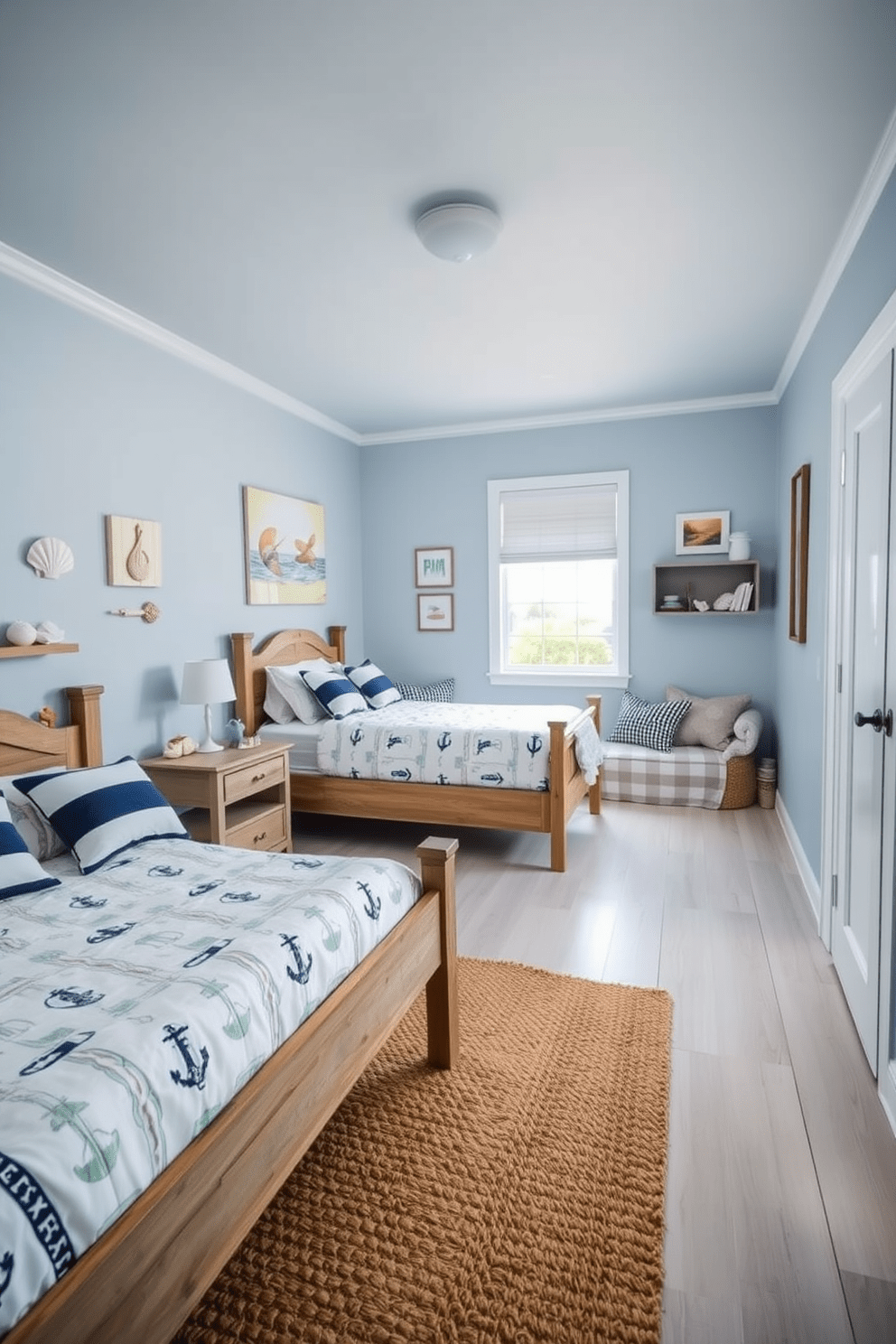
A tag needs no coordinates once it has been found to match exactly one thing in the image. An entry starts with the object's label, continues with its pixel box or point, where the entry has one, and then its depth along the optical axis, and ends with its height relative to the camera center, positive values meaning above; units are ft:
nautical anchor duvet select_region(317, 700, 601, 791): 12.47 -2.16
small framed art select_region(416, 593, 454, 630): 18.78 +0.39
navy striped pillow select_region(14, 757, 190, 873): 7.27 -1.85
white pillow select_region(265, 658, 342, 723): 14.43 -1.40
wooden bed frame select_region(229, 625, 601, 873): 12.14 -3.00
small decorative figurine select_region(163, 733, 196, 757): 11.57 -1.86
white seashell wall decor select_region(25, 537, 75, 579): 9.56 +0.97
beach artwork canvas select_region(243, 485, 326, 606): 14.42 +1.66
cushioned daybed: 15.24 -2.77
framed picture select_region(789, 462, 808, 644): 11.61 +1.12
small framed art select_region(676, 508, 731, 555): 16.48 +2.05
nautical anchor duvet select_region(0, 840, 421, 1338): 3.13 -2.24
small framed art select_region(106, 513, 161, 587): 10.87 +1.19
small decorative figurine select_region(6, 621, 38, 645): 9.14 -0.01
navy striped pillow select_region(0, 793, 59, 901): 6.31 -2.07
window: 17.48 +1.11
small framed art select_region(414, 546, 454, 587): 18.70 +1.53
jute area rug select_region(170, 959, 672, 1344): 4.50 -4.20
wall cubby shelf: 16.53 +1.00
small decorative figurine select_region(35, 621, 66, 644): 9.45 -0.02
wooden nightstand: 10.90 -2.51
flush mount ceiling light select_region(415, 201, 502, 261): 8.20 +4.51
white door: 6.70 -0.87
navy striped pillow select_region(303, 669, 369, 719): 14.46 -1.32
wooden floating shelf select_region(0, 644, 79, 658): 8.91 -0.23
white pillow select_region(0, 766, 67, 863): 7.53 -2.03
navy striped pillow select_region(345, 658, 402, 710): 15.78 -1.27
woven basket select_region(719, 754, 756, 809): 15.20 -3.33
